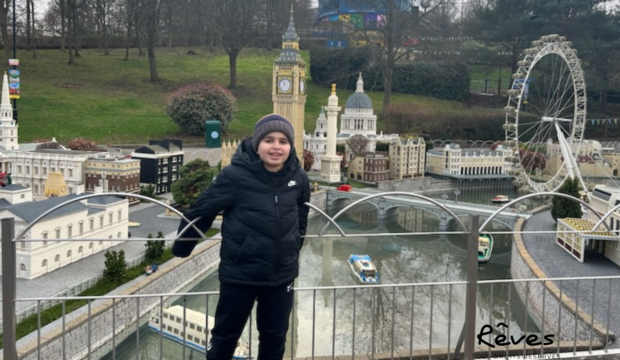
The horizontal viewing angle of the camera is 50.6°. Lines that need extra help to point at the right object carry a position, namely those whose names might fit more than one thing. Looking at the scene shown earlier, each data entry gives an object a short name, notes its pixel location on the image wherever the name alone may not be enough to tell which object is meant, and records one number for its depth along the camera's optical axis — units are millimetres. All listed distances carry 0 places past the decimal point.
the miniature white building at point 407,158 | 32562
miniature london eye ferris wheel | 23219
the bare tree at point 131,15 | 38259
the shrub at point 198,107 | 32469
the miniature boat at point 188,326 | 11641
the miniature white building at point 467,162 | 33875
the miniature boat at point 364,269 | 16547
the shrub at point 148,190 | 22719
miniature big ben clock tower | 30516
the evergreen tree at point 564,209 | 20312
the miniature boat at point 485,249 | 19016
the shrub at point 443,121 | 38531
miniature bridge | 23016
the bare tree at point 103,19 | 39781
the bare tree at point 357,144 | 33500
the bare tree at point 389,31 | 39625
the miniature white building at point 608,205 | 16594
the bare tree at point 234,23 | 38750
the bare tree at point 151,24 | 36938
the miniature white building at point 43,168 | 22922
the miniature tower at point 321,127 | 34531
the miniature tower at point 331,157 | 30734
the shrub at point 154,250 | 15398
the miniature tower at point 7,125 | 25131
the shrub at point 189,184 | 21656
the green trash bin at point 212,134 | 31867
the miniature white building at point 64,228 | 13664
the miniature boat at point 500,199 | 29594
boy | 3373
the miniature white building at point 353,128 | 34094
